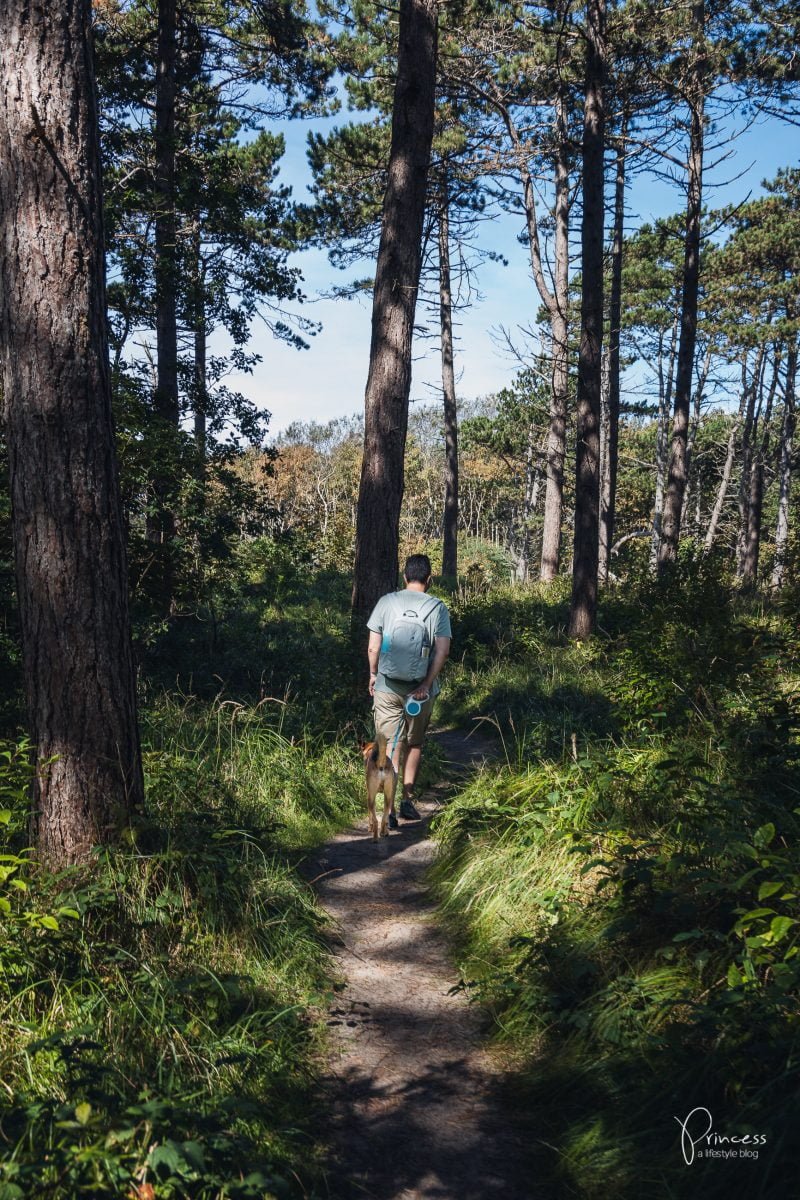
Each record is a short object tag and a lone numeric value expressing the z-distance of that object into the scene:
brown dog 6.28
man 6.20
